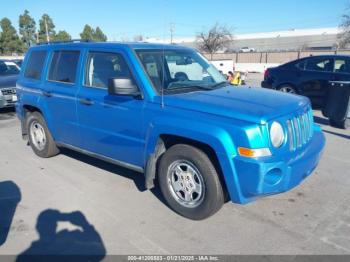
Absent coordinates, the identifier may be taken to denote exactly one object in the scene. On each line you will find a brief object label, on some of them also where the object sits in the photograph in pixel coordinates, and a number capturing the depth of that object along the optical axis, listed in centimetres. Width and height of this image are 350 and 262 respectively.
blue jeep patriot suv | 322
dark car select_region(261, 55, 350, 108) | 923
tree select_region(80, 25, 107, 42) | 6611
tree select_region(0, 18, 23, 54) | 5350
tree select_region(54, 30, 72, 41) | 5975
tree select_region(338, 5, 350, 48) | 4718
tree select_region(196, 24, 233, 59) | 6419
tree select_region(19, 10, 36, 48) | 5916
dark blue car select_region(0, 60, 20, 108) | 991
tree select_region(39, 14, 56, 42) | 5872
